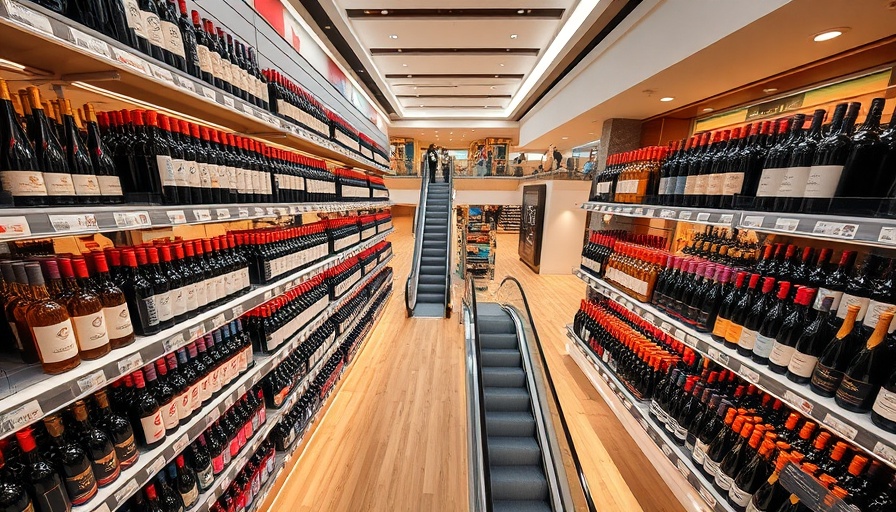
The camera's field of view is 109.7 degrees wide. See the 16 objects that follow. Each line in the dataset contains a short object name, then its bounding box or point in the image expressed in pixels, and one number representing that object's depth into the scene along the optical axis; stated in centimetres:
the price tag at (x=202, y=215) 144
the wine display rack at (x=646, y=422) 171
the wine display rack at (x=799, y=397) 107
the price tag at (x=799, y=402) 127
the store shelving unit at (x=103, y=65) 89
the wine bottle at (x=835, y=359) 124
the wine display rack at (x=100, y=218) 83
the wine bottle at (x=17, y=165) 91
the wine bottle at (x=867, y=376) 115
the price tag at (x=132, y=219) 108
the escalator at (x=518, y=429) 217
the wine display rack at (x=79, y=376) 83
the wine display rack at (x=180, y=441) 112
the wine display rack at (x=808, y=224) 110
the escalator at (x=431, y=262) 600
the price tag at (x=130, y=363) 110
